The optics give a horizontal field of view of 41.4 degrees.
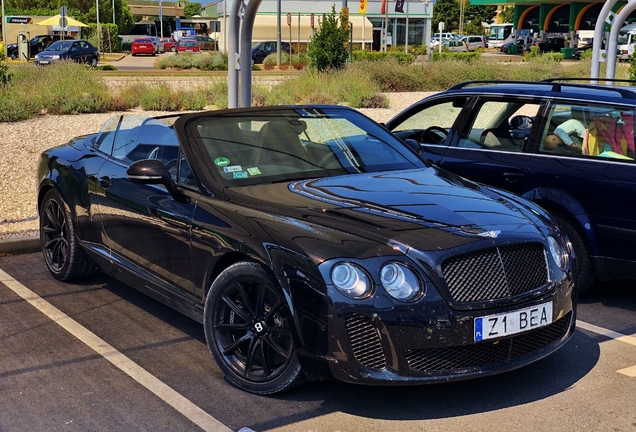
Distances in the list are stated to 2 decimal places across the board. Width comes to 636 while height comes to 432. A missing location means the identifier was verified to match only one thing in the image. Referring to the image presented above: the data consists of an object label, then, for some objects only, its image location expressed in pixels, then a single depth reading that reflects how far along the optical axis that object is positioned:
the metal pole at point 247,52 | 9.15
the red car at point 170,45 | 67.44
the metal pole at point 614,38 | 13.11
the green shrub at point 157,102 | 18.59
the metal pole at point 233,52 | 9.34
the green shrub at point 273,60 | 45.41
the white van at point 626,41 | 53.70
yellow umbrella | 54.99
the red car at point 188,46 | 61.78
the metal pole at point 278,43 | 45.16
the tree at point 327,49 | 27.84
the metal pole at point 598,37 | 13.61
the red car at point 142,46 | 62.22
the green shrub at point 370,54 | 41.29
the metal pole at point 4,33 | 52.84
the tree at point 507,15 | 109.12
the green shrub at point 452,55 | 47.41
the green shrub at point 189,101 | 18.72
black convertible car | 4.19
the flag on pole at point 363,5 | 41.04
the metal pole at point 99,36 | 53.94
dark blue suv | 6.25
